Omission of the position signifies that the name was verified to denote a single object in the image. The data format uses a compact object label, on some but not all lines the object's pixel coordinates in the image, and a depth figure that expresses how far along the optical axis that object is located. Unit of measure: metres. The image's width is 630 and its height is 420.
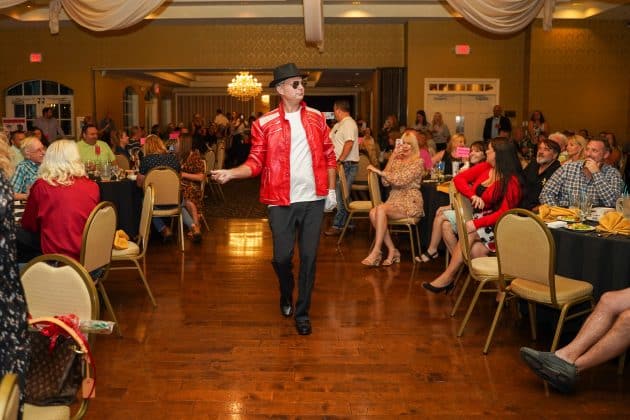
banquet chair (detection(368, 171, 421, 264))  6.93
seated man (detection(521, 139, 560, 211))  5.86
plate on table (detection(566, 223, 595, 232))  4.23
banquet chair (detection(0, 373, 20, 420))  1.42
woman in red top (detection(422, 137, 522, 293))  5.11
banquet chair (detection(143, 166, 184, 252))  7.49
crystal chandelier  18.33
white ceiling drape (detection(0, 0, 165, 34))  8.52
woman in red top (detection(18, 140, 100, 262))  4.09
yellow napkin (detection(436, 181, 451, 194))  6.78
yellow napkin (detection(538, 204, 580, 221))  4.65
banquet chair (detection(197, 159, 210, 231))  8.59
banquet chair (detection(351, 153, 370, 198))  9.80
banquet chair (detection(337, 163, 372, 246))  7.98
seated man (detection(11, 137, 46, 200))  5.91
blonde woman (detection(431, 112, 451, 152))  14.41
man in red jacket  4.60
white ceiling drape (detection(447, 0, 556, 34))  7.78
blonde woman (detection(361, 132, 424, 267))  6.81
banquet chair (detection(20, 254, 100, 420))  2.57
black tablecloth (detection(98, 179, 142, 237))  7.35
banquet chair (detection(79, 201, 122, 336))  4.07
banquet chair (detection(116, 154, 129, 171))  10.27
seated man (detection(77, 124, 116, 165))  8.83
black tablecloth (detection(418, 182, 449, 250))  7.00
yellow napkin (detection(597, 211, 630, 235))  4.08
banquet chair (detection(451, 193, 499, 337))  4.53
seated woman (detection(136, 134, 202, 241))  7.64
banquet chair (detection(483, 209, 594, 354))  3.87
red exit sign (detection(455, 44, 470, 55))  14.73
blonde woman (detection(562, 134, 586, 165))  6.14
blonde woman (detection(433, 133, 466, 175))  8.34
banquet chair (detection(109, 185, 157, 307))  5.12
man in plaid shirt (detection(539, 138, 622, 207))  5.23
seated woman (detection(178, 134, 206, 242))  8.24
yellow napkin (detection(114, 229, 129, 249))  5.16
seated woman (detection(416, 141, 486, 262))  6.72
